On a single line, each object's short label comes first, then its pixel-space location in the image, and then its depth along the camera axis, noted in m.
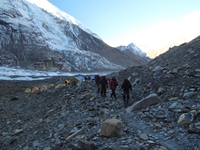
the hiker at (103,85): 9.90
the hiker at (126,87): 8.12
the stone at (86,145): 5.30
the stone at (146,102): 7.19
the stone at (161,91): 8.21
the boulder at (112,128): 5.58
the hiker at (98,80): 11.32
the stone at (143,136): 5.19
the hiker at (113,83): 9.12
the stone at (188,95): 6.91
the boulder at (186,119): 5.38
